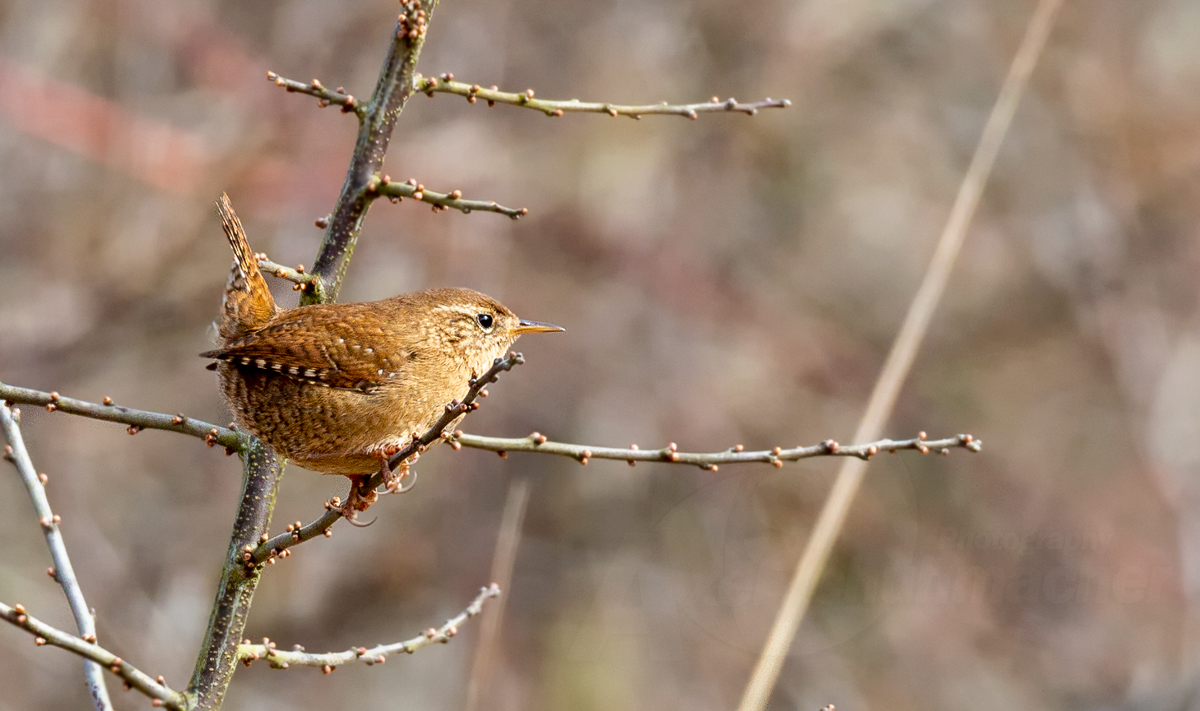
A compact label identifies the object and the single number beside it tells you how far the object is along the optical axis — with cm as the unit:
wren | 510
